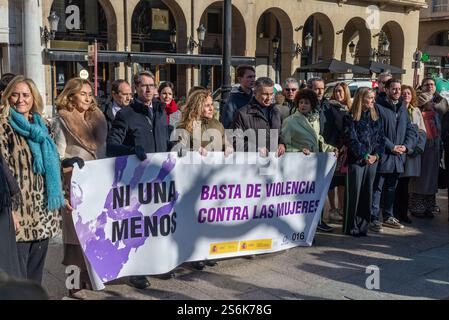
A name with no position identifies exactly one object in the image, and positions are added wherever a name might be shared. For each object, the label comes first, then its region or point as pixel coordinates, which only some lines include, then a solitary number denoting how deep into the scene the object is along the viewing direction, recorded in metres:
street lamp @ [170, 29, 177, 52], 25.70
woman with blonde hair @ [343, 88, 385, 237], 6.18
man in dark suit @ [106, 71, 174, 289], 4.52
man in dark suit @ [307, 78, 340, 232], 6.58
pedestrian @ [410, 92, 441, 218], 7.40
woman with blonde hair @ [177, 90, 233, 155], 4.98
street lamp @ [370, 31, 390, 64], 33.09
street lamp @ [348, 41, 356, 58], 34.50
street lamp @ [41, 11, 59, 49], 19.61
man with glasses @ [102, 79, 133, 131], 5.95
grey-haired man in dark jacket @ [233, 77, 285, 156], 5.37
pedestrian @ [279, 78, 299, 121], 7.01
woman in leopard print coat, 3.68
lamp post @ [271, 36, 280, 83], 30.90
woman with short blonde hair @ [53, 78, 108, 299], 4.23
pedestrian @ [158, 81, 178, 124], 7.48
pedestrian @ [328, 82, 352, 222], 6.58
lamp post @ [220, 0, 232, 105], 9.00
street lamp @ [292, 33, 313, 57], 28.65
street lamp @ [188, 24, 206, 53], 23.98
